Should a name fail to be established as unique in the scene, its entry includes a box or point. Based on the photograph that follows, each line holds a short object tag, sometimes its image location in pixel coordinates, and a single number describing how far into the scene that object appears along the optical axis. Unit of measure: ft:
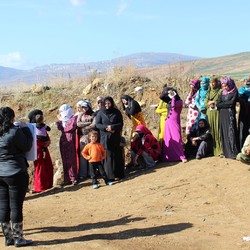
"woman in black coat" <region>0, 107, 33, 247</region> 20.31
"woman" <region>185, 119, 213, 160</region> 32.94
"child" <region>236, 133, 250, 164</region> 28.60
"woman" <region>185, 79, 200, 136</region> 33.86
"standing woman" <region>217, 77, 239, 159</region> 30.66
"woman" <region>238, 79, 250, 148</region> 30.81
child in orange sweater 32.30
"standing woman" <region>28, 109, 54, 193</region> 33.73
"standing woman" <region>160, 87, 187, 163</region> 33.96
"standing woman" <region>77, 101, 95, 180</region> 34.22
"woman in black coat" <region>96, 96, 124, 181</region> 32.86
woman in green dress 32.32
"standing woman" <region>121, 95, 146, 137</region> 34.53
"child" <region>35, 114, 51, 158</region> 33.06
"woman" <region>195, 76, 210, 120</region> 33.22
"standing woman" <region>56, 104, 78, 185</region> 35.09
